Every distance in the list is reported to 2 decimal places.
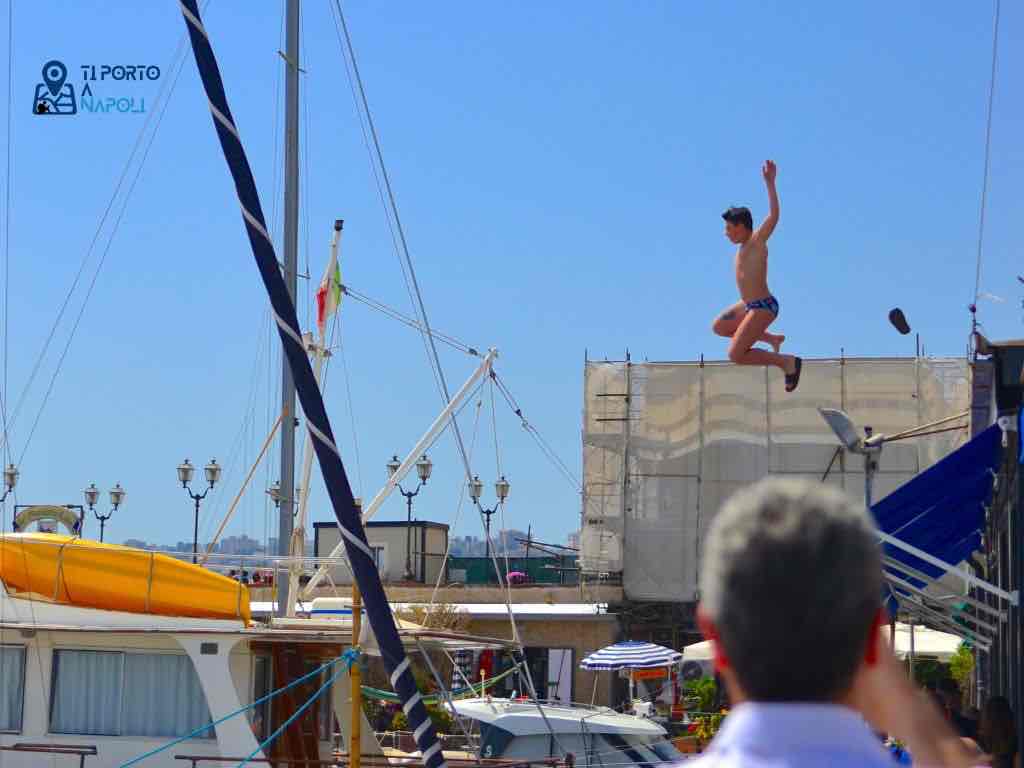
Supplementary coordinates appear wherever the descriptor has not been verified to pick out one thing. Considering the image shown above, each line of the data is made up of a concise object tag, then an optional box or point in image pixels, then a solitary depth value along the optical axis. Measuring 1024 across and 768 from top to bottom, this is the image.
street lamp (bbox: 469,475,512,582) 40.00
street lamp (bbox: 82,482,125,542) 40.67
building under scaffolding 42.38
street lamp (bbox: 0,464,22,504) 33.96
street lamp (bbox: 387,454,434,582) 37.38
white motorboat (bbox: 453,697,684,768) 19.58
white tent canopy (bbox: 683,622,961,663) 28.12
